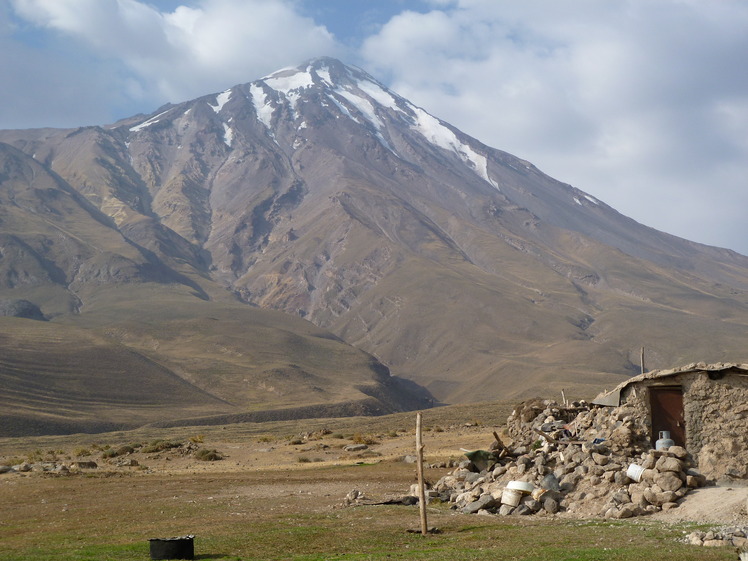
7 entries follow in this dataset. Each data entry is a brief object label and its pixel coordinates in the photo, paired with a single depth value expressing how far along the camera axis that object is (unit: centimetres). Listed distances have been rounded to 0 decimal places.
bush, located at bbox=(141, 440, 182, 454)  4503
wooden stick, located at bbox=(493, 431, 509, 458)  2541
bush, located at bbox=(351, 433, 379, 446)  4459
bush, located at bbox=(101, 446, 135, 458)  4328
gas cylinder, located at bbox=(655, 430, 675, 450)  2195
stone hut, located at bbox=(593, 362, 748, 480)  2169
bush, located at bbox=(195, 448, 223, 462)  4084
